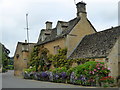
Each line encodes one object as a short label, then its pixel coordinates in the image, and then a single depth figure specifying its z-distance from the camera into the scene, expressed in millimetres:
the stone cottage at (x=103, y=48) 18938
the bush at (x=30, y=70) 29203
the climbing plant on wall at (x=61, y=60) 24253
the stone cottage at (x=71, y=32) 25375
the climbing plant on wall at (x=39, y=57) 29228
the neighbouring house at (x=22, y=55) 36031
